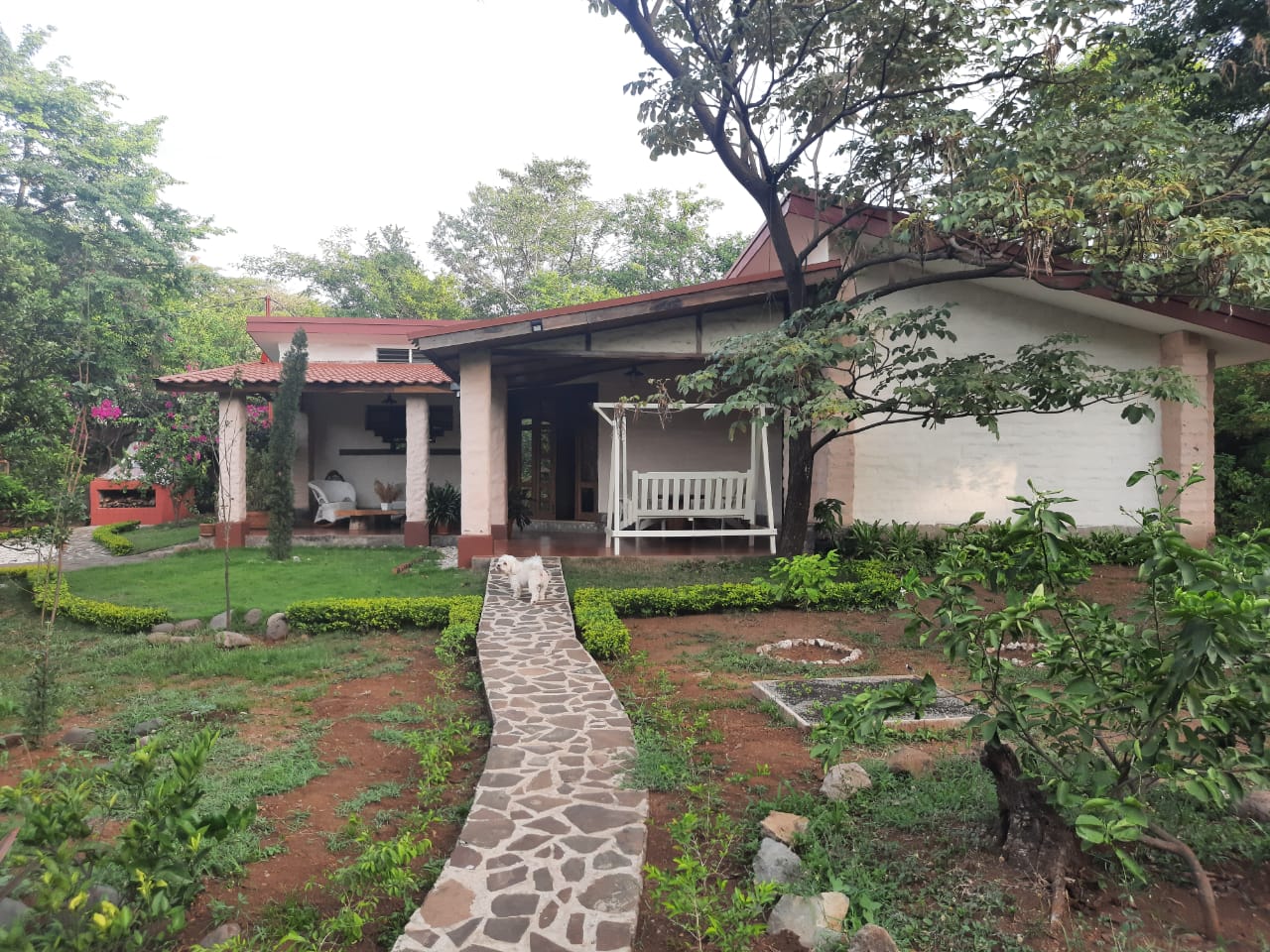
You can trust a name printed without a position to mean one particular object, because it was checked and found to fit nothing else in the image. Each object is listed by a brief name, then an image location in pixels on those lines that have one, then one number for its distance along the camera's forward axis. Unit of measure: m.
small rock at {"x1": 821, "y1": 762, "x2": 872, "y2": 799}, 3.46
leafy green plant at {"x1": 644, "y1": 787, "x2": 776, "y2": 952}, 2.32
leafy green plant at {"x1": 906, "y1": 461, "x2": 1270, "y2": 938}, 2.01
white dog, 7.78
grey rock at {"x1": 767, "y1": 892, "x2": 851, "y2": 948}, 2.41
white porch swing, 9.32
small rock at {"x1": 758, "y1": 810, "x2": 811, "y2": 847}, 3.03
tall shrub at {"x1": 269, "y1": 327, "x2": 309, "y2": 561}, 10.44
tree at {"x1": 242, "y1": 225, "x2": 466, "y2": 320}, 28.47
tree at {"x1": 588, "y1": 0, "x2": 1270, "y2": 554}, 6.11
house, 9.09
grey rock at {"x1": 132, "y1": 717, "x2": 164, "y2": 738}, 4.48
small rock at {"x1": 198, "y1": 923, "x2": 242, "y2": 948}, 2.46
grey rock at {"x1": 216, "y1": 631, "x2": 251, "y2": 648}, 6.65
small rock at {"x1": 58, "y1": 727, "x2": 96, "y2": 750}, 4.33
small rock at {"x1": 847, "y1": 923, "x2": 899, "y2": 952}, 2.23
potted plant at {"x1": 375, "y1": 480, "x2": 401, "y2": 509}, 13.66
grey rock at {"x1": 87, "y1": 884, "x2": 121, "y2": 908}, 2.41
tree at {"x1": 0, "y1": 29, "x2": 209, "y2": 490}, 17.08
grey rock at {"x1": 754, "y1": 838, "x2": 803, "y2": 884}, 2.77
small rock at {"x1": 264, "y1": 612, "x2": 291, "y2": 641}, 6.99
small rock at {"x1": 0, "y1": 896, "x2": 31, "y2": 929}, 2.20
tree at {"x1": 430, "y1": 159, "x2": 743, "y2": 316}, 28.47
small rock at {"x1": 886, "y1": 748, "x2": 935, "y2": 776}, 3.76
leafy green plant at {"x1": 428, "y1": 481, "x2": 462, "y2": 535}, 12.72
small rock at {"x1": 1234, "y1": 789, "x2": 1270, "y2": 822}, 2.99
